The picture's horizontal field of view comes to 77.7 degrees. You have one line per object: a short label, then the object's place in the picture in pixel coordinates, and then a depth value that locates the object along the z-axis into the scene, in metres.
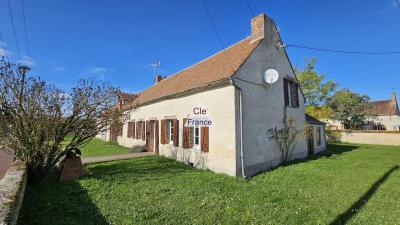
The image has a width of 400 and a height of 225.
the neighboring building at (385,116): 42.62
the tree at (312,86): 26.47
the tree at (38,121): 7.50
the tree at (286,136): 11.85
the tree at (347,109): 37.88
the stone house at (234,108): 9.59
